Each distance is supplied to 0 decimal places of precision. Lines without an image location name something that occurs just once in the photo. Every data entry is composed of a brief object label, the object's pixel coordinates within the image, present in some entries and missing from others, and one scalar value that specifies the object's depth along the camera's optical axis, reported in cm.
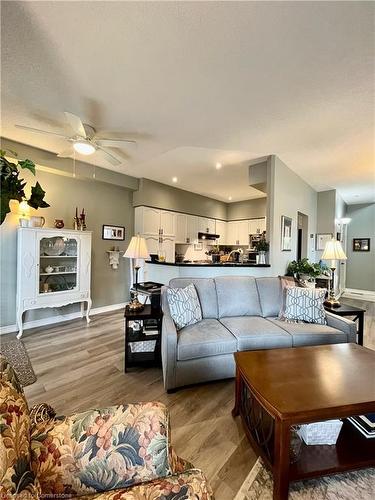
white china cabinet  332
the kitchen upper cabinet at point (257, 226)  659
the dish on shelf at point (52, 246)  361
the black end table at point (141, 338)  246
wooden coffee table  119
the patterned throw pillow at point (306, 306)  263
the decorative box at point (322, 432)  139
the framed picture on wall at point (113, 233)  474
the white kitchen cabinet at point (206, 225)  646
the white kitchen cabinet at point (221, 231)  713
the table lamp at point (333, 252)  333
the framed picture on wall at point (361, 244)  728
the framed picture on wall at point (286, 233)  414
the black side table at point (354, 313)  283
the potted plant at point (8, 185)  131
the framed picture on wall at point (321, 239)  580
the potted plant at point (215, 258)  404
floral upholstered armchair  70
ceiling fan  245
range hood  645
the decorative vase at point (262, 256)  382
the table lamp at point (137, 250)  290
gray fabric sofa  211
